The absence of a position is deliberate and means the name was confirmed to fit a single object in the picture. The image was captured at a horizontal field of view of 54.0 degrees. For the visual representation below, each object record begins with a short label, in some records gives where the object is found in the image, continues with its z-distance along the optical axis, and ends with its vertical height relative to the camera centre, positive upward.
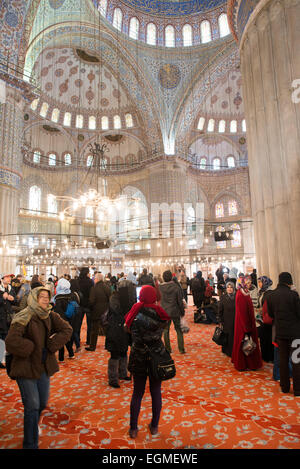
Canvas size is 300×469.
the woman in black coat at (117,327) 3.58 -0.75
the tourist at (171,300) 4.87 -0.60
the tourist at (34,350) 2.19 -0.63
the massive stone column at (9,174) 10.79 +3.58
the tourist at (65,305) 4.66 -0.60
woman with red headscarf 2.44 -0.67
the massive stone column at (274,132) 5.52 +2.63
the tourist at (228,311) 4.41 -0.74
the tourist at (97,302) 5.07 -0.62
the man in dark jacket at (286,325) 3.26 -0.71
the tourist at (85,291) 5.55 -0.46
